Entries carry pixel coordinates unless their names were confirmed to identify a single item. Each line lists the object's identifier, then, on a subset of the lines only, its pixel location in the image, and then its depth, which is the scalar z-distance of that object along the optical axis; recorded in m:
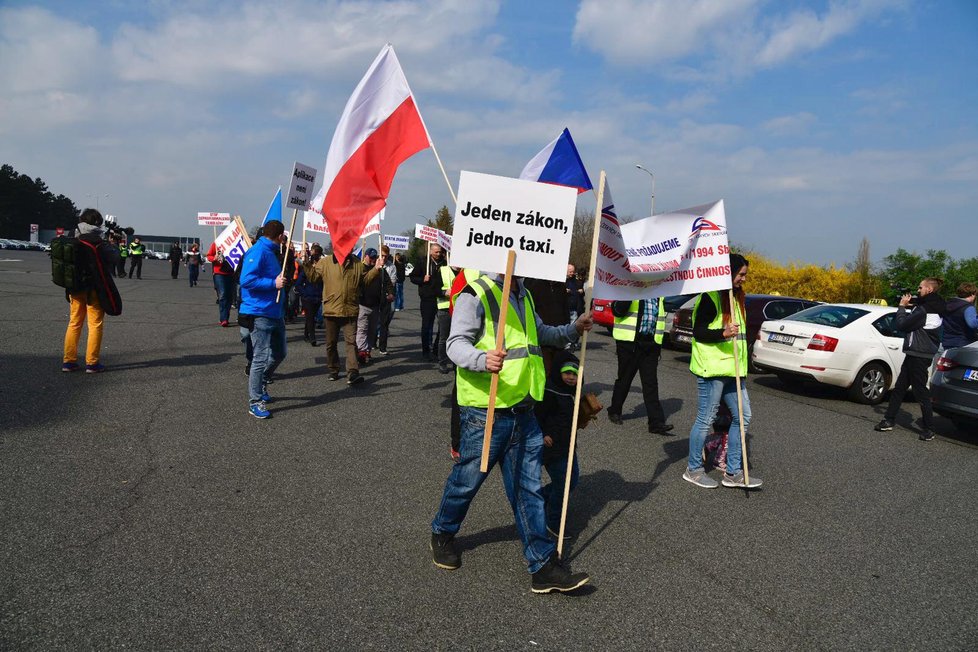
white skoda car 10.17
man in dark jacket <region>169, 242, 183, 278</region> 34.44
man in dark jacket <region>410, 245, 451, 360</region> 11.02
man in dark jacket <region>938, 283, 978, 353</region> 8.64
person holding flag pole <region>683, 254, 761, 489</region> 5.71
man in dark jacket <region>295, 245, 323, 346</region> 12.59
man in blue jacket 7.18
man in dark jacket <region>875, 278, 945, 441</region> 8.21
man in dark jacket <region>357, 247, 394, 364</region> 10.48
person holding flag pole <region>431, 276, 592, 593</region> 3.70
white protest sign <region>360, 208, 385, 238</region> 8.88
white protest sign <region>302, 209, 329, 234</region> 13.18
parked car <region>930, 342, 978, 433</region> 8.27
